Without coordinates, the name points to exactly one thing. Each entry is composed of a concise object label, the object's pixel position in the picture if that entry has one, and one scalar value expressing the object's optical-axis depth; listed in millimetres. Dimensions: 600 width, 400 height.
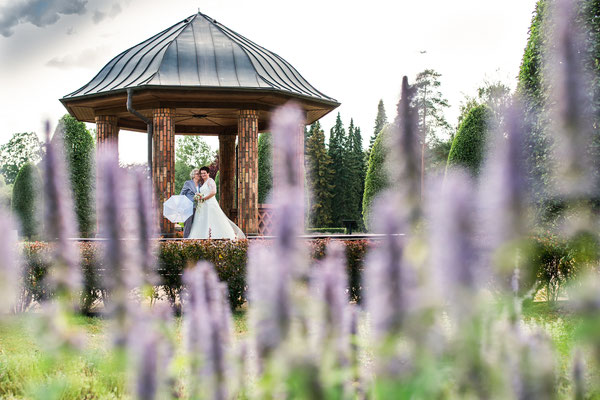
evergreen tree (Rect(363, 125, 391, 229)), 20316
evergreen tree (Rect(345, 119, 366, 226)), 39500
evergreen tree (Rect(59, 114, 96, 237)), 17297
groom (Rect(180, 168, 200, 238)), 10969
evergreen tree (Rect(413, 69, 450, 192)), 37000
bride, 10680
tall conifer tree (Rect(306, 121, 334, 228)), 37281
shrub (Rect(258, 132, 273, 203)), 19703
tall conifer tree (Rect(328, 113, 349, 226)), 39469
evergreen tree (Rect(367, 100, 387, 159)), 43856
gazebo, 11273
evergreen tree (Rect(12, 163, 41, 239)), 21031
